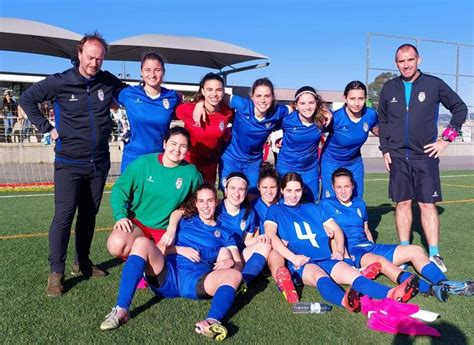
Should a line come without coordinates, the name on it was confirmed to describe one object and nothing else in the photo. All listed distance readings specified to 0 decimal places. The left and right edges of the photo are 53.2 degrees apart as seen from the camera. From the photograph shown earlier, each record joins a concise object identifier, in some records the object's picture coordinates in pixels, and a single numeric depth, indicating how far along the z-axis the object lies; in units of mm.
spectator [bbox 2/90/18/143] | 16016
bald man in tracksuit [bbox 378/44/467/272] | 4758
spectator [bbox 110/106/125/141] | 13719
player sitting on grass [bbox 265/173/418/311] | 3496
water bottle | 3387
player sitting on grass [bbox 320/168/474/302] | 3709
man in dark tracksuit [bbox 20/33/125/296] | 3838
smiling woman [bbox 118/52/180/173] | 4297
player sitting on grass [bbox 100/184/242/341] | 3100
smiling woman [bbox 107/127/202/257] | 3943
